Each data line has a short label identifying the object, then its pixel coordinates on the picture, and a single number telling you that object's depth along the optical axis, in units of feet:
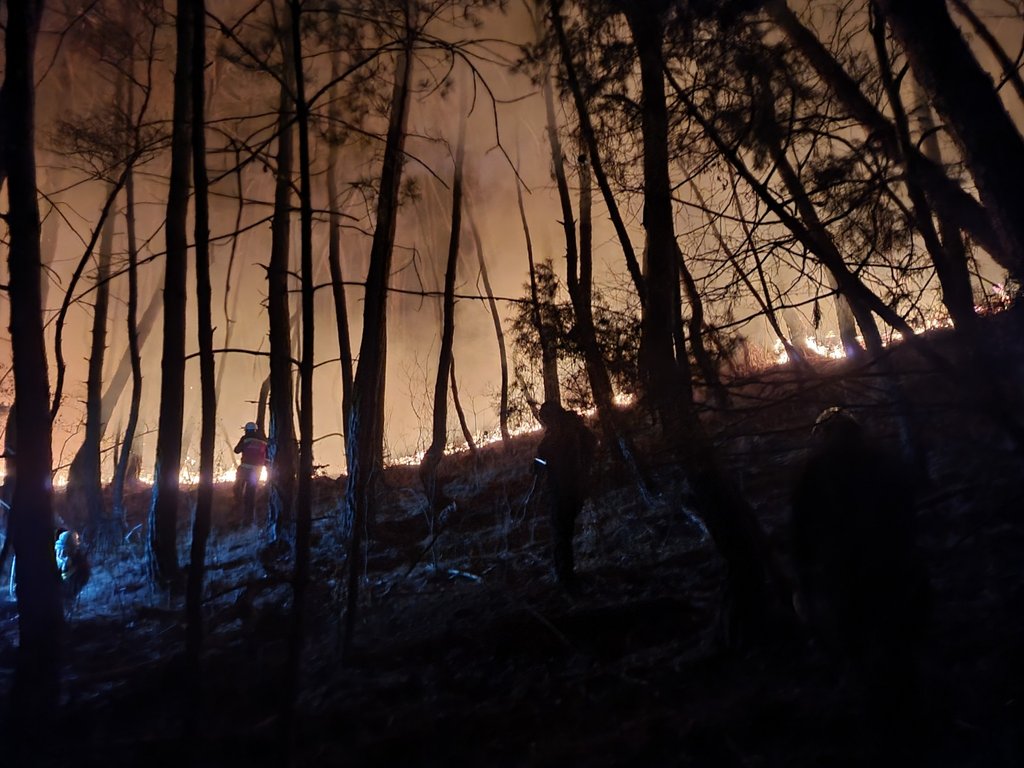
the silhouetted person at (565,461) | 24.27
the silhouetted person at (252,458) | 46.29
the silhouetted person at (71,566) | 33.47
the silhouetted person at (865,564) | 11.44
